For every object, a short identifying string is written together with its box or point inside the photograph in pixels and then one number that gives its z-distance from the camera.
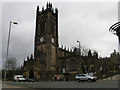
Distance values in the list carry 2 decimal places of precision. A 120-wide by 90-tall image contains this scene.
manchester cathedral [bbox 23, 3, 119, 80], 91.38
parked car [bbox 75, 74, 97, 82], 43.44
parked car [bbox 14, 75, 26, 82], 61.00
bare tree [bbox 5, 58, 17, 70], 100.13
